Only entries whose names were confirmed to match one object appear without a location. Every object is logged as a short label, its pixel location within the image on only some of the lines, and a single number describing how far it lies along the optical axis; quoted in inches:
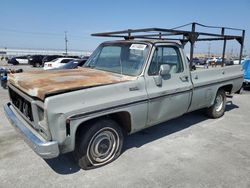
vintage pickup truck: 115.8
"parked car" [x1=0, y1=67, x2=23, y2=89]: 237.0
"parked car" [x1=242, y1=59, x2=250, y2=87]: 425.4
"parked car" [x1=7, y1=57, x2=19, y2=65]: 1344.7
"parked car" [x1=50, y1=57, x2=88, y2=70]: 451.7
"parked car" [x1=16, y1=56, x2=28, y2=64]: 1419.8
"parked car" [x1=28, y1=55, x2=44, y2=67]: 1214.0
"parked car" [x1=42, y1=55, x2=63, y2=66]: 1112.1
